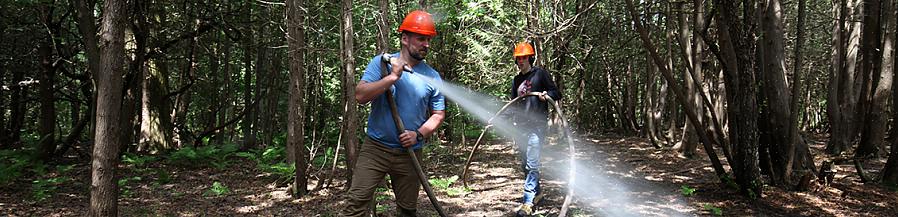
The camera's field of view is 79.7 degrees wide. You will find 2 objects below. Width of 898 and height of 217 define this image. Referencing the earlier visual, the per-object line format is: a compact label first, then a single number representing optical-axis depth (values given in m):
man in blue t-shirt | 3.70
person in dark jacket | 6.05
